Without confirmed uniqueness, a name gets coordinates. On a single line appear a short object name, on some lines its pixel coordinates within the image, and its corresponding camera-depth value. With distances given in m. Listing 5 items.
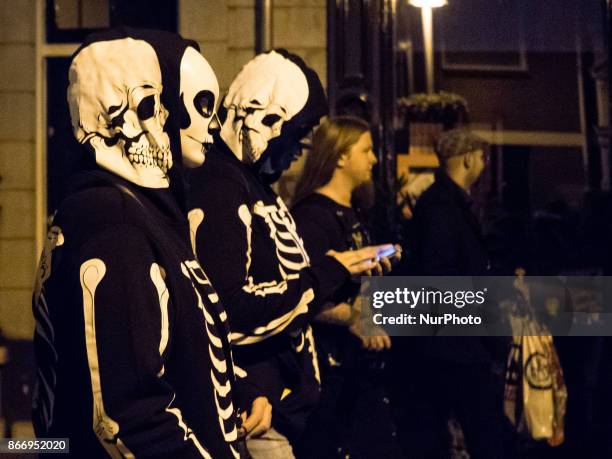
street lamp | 7.15
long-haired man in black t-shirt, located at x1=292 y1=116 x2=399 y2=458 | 4.70
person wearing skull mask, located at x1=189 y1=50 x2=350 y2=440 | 3.26
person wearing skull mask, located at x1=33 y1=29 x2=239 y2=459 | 2.23
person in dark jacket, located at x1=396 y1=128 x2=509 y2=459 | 5.26
